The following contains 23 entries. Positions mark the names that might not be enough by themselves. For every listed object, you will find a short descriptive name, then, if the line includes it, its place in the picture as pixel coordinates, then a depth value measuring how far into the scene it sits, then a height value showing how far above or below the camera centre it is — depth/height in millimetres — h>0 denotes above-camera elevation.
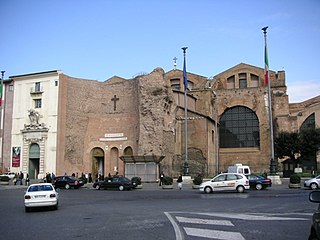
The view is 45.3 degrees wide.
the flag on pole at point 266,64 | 31609 +8484
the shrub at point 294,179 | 29267 -888
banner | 48156 +1416
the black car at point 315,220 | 4630 -643
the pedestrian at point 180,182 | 31112 -1196
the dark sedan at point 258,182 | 28358 -1078
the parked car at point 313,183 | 27630 -1130
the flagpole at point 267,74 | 31641 +7599
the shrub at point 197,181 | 31584 -1119
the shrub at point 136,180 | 33769 -1142
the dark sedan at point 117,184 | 32812 -1416
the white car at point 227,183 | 24953 -1036
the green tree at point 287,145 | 46719 +2769
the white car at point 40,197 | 15641 -1230
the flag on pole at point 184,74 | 35625 +8625
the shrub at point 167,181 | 32469 -1149
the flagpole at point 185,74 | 35656 +8609
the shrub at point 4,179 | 41425 -1251
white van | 34594 -155
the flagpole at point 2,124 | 49731 +5669
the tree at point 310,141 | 46156 +3129
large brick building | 45719 +5244
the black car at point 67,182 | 36294 -1391
